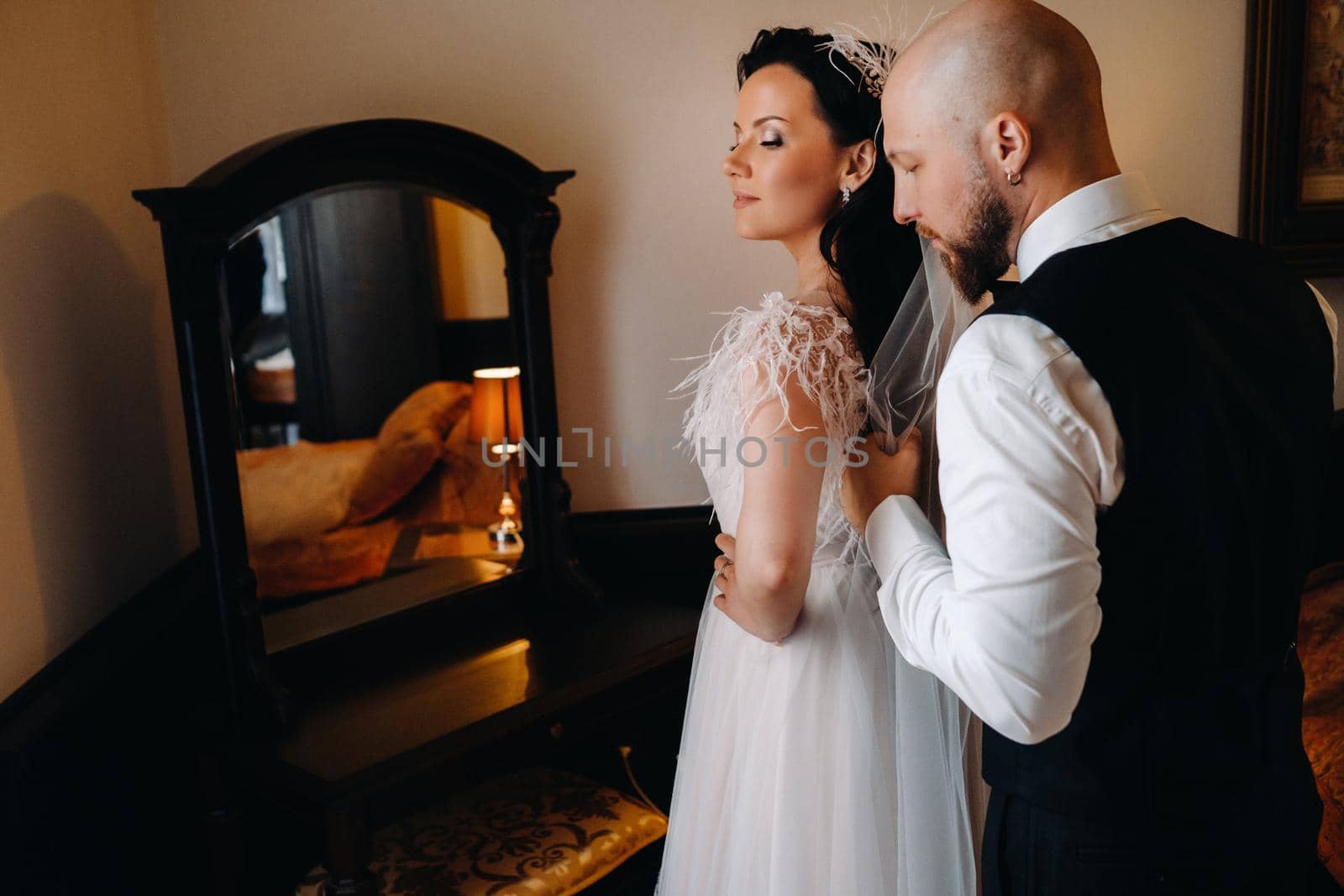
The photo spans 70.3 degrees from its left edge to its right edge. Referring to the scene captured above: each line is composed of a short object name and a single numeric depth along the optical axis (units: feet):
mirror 4.89
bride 3.98
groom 2.86
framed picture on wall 7.56
